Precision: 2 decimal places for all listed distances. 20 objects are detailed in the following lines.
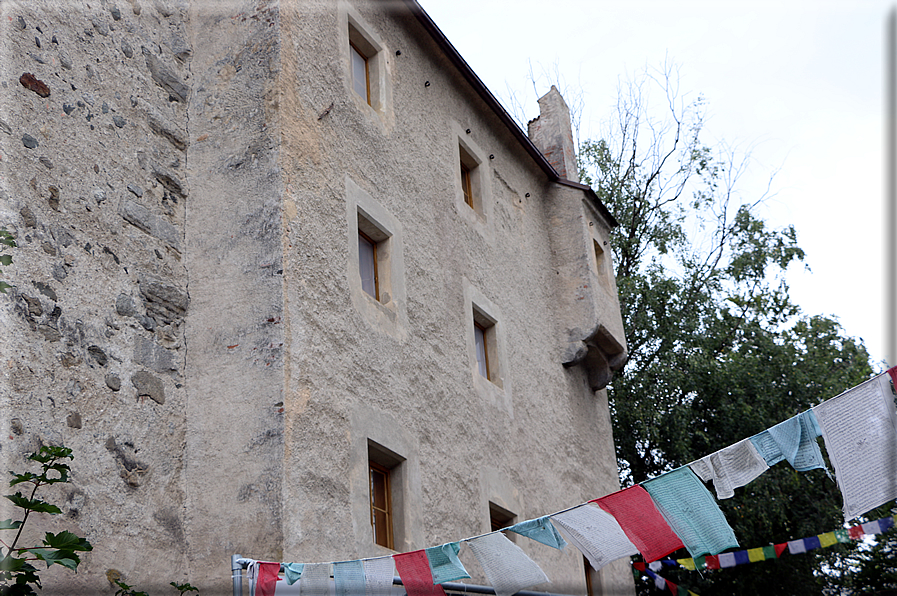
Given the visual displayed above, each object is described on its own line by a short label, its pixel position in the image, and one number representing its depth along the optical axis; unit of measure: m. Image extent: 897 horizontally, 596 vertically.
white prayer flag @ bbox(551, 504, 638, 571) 5.78
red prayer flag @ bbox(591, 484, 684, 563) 5.77
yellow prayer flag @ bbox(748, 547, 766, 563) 10.90
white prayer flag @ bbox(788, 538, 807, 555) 11.06
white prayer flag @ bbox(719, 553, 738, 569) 11.66
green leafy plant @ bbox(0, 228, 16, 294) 4.60
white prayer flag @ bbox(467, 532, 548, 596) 5.68
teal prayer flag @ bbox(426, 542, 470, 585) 5.54
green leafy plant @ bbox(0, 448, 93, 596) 4.30
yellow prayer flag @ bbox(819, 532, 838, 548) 10.89
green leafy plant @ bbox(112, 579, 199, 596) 5.45
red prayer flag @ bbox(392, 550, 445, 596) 5.59
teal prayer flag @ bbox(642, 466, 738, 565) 5.73
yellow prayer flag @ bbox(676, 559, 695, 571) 12.02
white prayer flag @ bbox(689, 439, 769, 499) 5.84
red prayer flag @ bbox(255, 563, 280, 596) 5.44
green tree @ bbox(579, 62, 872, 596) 15.73
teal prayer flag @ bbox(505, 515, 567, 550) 5.72
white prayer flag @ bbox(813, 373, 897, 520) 5.64
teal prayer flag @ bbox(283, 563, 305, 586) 5.43
